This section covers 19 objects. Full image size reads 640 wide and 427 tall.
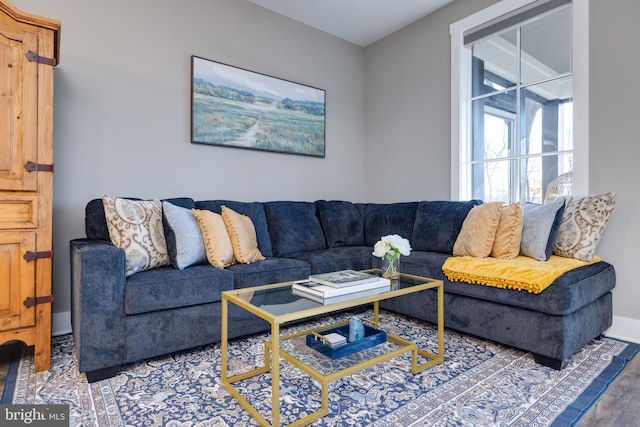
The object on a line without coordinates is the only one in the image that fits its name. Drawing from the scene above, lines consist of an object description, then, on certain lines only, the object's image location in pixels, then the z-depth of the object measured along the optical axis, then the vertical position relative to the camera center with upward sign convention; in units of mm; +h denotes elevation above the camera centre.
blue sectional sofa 1755 -474
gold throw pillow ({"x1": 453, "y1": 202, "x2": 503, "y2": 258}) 2396 -106
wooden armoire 1773 +178
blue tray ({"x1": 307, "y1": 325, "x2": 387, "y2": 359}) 1581 -592
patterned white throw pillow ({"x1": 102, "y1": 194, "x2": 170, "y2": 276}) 2000 -112
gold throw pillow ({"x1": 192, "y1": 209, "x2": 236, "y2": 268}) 2271 -160
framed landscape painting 2988 +958
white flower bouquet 1909 -174
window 2682 +962
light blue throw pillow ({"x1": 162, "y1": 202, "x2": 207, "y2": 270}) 2174 -148
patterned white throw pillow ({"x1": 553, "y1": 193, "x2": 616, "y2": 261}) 2199 -55
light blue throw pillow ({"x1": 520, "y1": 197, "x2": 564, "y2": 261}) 2244 -82
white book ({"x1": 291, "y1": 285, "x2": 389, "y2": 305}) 1557 -365
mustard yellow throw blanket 1918 -314
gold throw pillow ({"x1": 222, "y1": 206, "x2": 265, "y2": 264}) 2393 -153
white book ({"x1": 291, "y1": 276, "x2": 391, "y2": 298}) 1592 -341
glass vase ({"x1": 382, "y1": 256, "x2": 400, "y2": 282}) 1979 -296
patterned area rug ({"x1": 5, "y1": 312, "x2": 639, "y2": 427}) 1445 -812
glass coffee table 1380 -627
